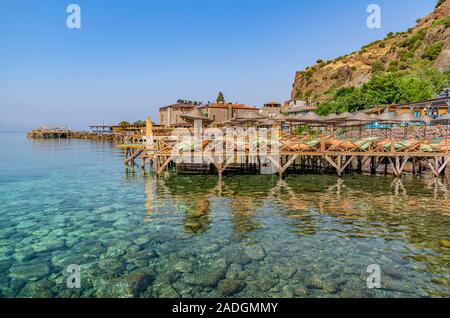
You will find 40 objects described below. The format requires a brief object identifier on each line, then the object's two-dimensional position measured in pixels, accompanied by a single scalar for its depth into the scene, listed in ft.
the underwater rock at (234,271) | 24.39
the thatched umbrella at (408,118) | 76.63
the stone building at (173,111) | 225.15
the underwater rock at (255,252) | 27.96
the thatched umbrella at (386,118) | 76.84
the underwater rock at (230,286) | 22.02
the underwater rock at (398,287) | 22.34
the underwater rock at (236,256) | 27.07
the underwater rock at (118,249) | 28.63
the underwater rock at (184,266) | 25.36
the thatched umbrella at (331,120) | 71.87
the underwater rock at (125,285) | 21.80
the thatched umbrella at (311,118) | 70.69
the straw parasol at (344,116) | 71.56
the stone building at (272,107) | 270.96
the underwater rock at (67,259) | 26.68
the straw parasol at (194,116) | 71.46
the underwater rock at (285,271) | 24.47
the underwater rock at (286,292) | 21.65
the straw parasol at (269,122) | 76.94
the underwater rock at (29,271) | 24.40
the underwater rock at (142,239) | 31.53
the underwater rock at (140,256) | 26.86
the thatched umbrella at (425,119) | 75.62
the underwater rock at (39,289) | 21.70
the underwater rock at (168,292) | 21.58
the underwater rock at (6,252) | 27.91
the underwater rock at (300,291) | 21.76
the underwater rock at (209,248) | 29.30
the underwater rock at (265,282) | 22.76
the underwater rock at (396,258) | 27.20
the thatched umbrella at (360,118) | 72.76
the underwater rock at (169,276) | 23.71
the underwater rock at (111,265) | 25.31
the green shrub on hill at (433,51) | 213.93
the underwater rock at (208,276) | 23.29
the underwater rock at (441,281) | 23.21
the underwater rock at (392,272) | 24.53
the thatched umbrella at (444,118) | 69.54
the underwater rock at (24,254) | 27.71
